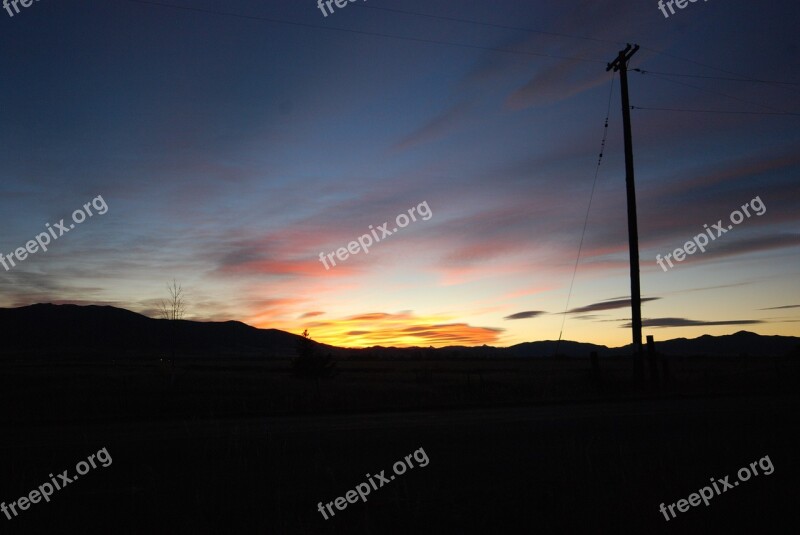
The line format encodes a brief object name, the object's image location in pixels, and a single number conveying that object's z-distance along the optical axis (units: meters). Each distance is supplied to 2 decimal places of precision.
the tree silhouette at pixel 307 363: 37.94
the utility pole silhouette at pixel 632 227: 23.81
